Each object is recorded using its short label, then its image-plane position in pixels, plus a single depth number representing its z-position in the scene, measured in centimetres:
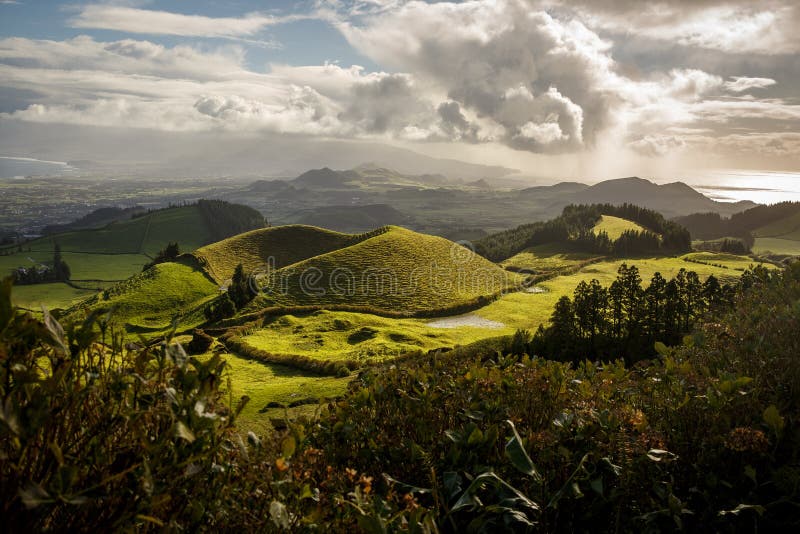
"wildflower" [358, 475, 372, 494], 276
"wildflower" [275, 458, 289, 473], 269
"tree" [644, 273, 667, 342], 3844
